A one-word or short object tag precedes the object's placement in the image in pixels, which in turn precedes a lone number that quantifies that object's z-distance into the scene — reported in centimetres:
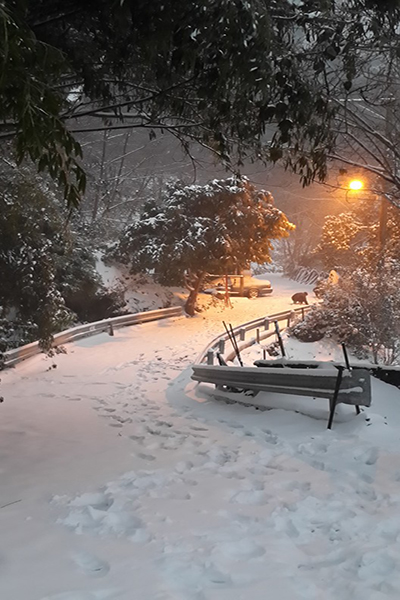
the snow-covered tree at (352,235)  2588
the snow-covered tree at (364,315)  1773
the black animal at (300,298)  3312
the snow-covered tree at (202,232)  2575
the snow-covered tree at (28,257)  991
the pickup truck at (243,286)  3588
